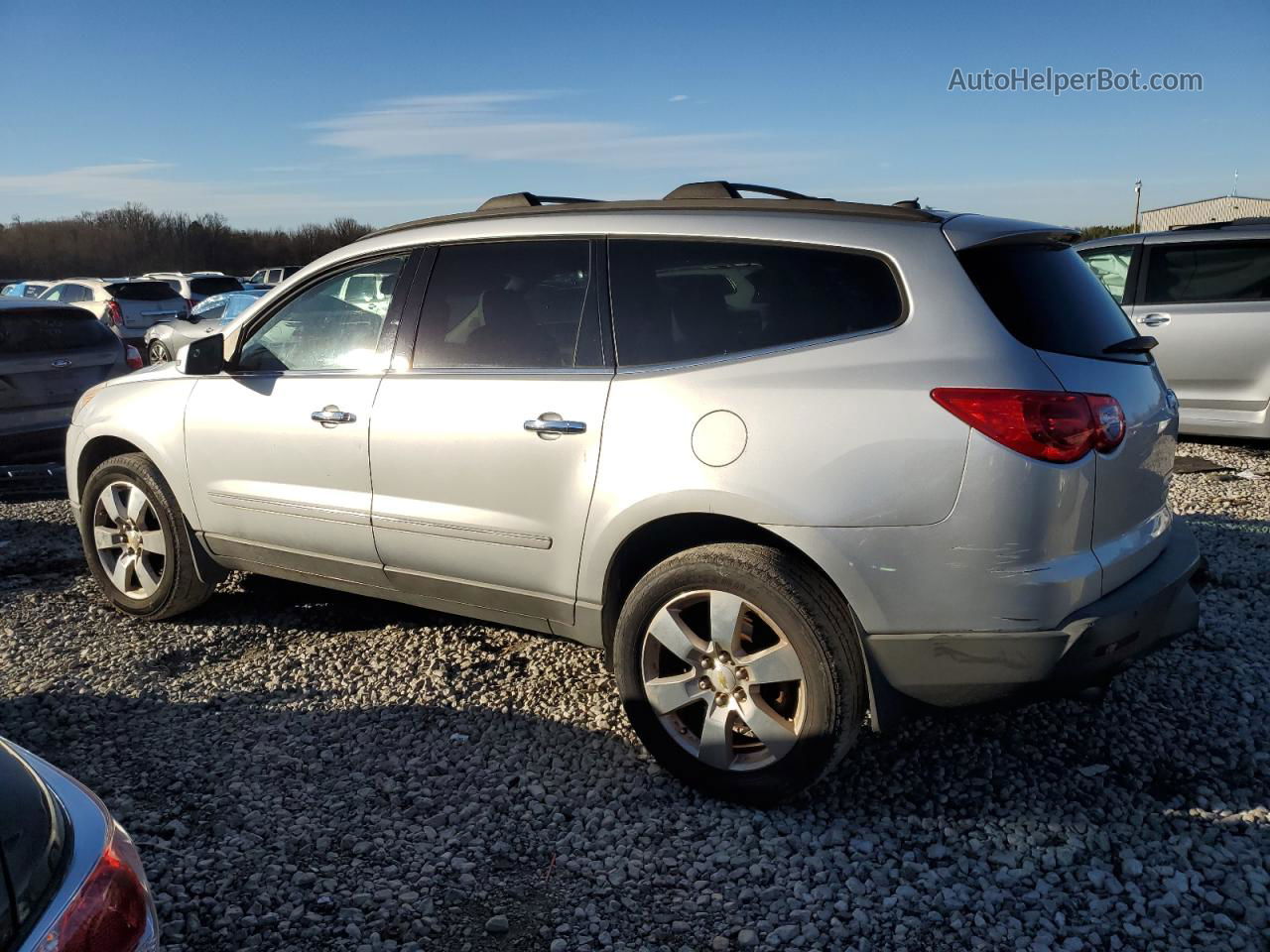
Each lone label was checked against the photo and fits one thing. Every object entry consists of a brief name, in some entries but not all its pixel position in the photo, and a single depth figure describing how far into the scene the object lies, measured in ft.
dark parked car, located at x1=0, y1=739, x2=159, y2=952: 4.43
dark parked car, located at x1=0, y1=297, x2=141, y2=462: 24.36
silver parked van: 25.45
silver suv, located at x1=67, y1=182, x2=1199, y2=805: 9.07
